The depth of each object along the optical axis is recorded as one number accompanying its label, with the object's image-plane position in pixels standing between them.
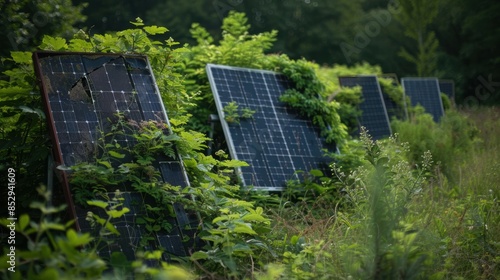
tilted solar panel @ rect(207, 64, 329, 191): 17.42
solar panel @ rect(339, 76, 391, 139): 26.77
